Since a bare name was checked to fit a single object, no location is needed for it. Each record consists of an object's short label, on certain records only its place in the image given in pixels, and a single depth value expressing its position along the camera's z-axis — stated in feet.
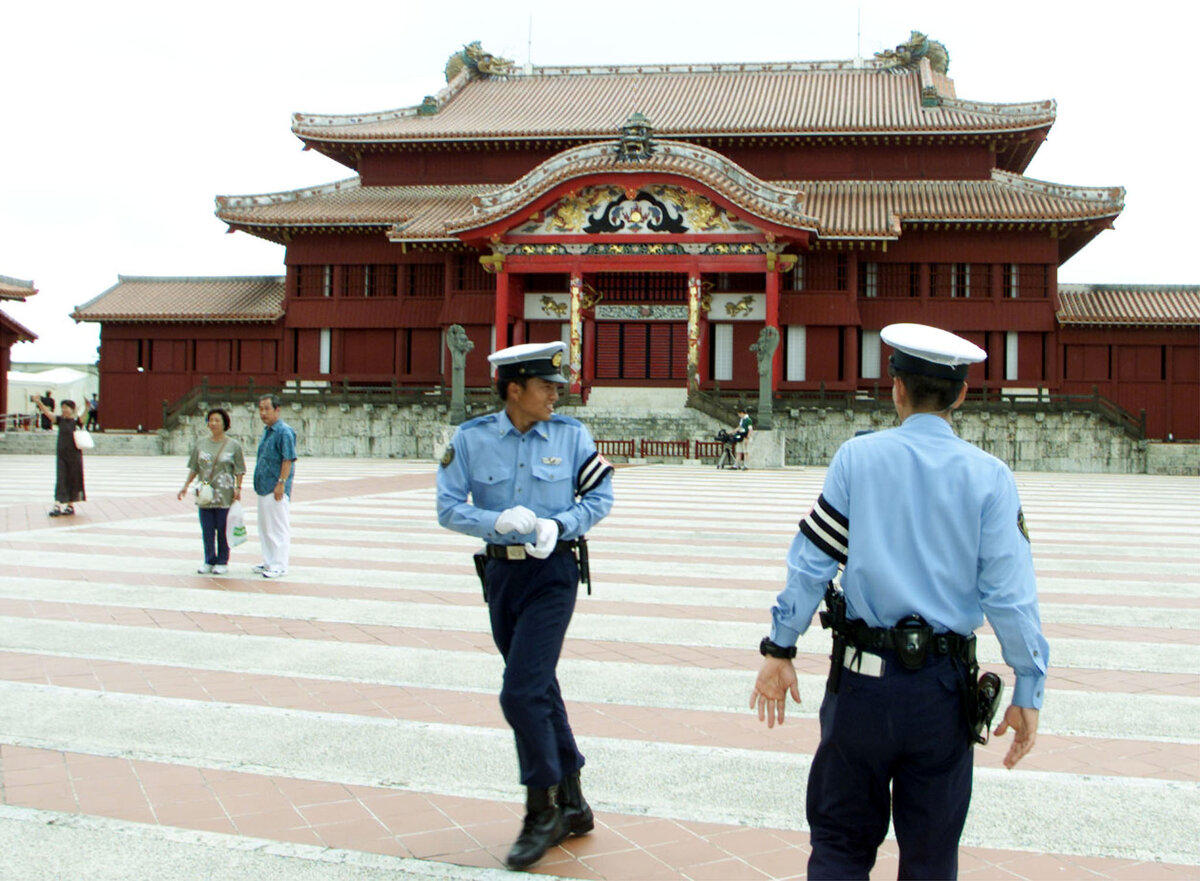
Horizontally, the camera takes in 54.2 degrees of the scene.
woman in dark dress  46.80
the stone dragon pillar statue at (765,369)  92.99
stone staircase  99.25
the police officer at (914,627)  9.82
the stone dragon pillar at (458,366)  96.63
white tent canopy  168.66
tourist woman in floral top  32.45
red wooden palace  107.14
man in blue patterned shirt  32.22
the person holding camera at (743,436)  88.94
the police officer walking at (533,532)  13.55
